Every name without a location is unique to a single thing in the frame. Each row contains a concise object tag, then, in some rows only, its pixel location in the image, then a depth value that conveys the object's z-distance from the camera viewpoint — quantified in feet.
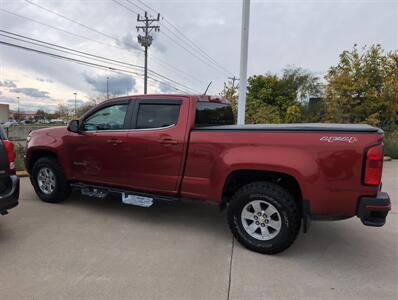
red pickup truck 10.27
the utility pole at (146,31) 87.81
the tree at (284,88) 112.57
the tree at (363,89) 51.57
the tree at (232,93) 55.80
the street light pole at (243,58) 25.41
